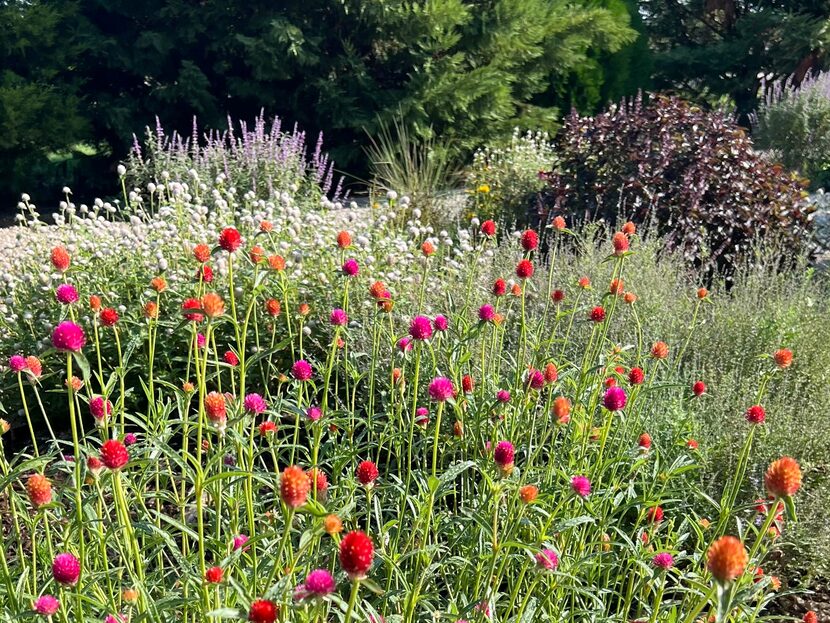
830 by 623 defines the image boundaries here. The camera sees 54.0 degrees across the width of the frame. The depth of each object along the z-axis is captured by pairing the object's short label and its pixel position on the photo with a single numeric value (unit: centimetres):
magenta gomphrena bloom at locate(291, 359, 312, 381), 163
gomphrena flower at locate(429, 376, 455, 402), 145
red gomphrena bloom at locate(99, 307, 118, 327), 170
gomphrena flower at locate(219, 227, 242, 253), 140
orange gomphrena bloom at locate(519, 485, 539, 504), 130
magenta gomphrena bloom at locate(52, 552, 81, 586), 119
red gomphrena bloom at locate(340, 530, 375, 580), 90
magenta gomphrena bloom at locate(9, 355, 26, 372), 150
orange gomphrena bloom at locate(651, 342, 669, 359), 193
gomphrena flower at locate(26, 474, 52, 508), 126
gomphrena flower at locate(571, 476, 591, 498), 139
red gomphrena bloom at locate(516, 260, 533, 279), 188
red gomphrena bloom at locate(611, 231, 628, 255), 191
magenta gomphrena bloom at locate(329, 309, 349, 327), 178
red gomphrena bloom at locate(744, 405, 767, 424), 155
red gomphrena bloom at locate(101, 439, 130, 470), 111
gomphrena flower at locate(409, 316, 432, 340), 154
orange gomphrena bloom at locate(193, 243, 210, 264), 164
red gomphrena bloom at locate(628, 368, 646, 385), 180
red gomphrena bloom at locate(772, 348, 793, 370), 169
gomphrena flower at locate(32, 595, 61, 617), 115
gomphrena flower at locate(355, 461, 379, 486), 135
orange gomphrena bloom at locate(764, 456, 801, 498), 103
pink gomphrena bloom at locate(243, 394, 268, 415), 140
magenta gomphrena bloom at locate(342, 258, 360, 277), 190
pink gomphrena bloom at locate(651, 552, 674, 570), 153
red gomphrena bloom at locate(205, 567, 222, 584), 118
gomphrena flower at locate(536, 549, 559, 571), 132
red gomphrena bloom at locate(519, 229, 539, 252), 198
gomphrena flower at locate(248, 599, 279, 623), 94
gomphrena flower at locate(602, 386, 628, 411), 161
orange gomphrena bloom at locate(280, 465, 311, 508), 97
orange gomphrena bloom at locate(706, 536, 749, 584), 85
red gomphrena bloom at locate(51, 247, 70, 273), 158
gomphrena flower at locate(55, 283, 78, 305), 152
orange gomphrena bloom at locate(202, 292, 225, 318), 123
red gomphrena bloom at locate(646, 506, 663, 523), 176
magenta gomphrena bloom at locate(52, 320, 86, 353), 119
